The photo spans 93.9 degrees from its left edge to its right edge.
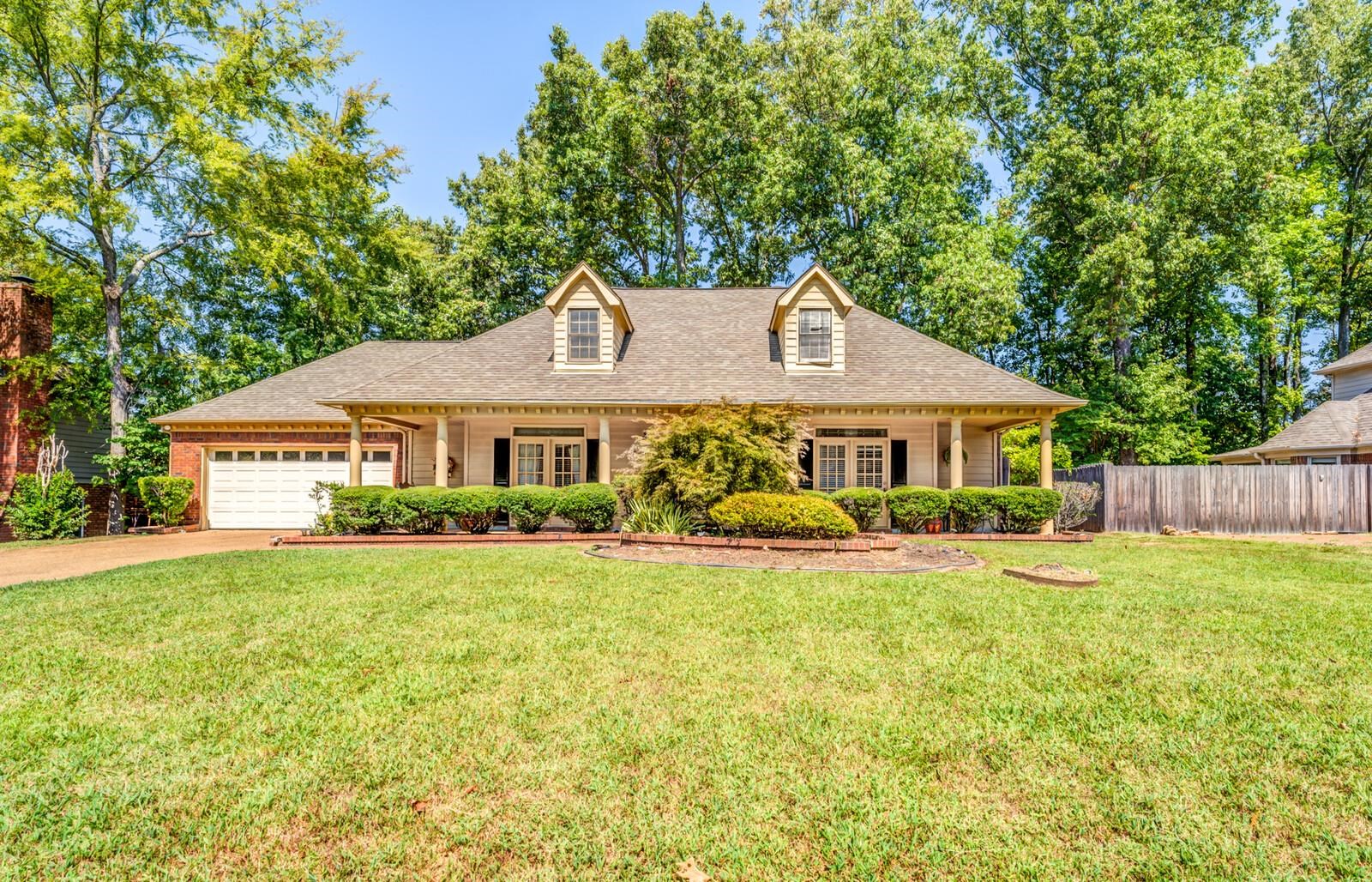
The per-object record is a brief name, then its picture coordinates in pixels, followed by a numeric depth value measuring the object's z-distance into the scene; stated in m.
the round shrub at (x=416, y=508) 12.86
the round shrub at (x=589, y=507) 12.91
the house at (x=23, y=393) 15.98
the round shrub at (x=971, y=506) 13.53
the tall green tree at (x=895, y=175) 22.12
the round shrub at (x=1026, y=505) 13.39
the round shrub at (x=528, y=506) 12.98
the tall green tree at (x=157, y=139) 16.64
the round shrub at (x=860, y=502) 13.55
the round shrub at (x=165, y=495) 16.42
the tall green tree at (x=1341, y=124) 24.75
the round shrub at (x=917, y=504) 13.50
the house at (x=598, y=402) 14.44
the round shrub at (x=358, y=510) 12.88
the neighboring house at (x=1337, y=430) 19.17
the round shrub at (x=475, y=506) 12.92
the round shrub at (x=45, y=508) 14.63
